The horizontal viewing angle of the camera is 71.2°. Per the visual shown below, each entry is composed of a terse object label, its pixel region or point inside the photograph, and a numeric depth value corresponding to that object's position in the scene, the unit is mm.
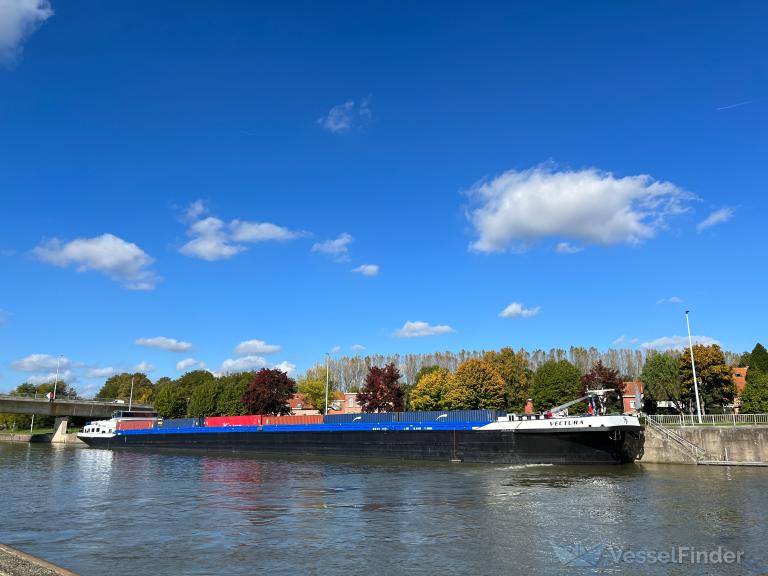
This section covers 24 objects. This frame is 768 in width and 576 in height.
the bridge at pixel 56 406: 85062
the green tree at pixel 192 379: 116375
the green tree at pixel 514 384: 77112
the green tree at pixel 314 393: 107250
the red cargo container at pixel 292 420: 62900
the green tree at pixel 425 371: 112625
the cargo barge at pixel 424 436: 39875
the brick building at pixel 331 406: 108062
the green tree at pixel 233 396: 92788
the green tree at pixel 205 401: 96438
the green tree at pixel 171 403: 109700
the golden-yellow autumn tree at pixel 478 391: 72625
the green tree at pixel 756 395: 58544
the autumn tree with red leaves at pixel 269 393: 84500
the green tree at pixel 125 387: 152875
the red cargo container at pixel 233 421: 65312
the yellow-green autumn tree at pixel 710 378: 60188
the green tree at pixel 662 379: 71562
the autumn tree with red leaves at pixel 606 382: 68000
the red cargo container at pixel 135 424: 76725
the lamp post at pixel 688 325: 45781
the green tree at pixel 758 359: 74062
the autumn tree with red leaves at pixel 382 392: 76812
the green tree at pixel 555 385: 73125
